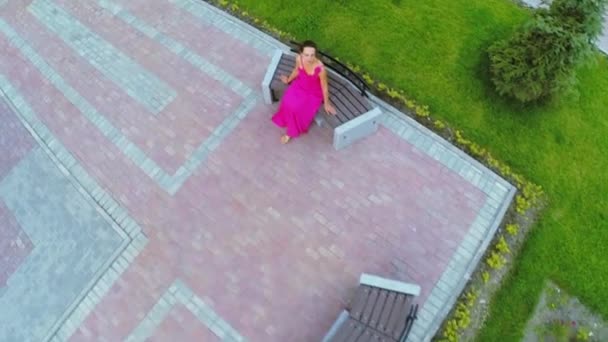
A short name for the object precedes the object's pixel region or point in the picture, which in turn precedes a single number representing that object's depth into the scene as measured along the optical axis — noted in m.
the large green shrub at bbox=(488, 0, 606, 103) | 6.30
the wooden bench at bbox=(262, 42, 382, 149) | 6.65
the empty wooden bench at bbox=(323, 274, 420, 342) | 5.35
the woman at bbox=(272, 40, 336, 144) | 6.18
